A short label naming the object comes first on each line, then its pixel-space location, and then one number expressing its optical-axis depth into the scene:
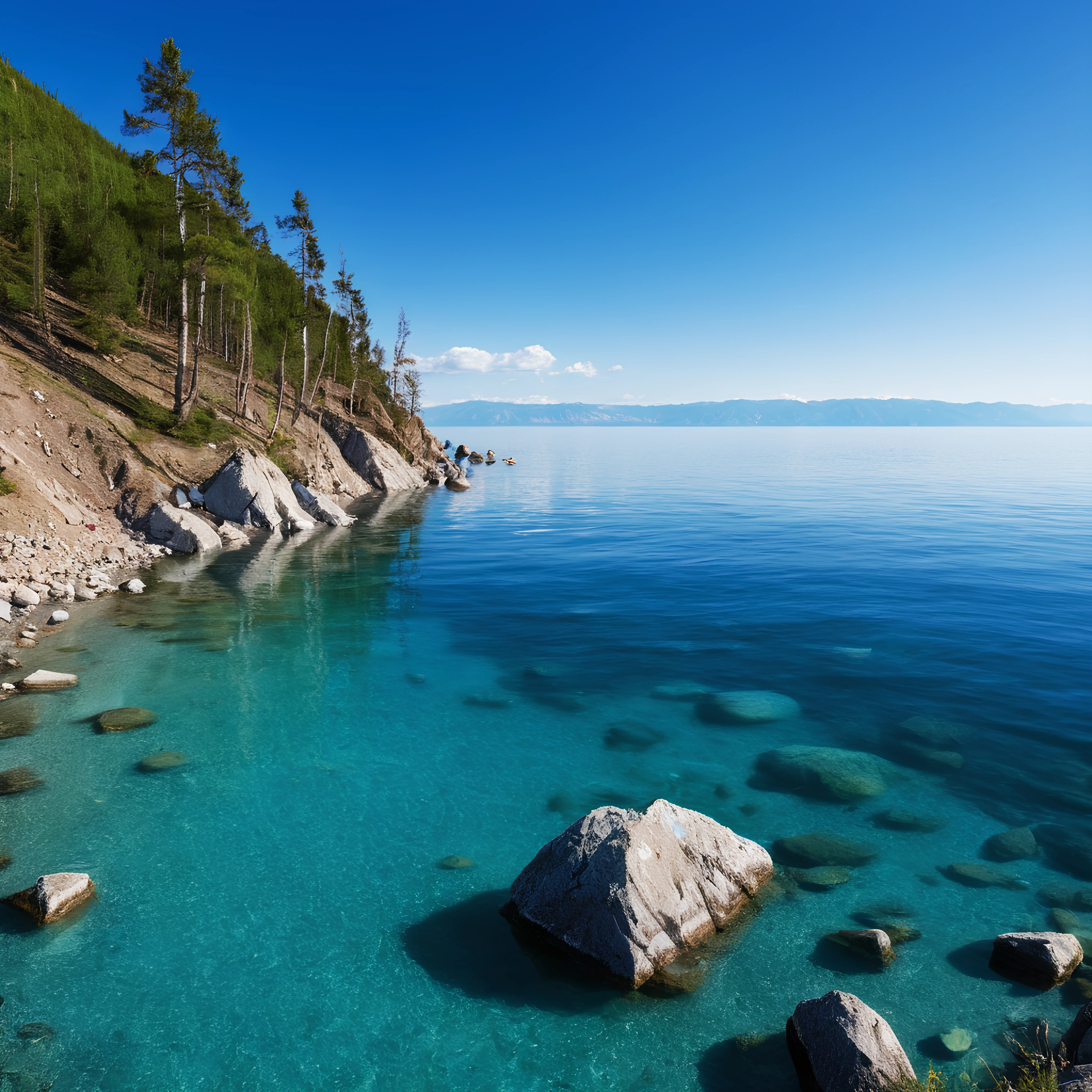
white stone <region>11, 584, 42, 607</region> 22.05
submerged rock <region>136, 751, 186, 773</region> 13.64
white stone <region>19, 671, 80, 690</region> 16.59
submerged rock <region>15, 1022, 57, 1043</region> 7.63
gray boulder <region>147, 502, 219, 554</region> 33.00
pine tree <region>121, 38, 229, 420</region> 37.16
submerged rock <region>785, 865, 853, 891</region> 10.59
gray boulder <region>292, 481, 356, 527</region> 47.09
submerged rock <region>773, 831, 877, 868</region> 11.23
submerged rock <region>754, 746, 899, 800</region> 13.53
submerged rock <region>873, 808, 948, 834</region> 12.34
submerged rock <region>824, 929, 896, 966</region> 9.04
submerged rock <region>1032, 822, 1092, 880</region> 11.16
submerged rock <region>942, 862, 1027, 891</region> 10.81
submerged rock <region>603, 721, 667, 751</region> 15.56
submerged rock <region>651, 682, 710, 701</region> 18.19
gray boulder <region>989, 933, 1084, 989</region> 8.56
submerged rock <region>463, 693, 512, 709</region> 17.73
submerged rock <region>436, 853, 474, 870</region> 11.15
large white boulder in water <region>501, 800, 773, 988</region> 8.64
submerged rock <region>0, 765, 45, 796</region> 12.52
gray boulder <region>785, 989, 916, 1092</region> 6.76
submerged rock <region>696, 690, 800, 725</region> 16.83
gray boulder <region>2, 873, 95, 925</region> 9.41
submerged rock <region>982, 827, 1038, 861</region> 11.57
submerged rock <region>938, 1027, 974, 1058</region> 7.65
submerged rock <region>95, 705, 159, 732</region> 15.09
